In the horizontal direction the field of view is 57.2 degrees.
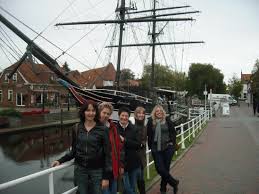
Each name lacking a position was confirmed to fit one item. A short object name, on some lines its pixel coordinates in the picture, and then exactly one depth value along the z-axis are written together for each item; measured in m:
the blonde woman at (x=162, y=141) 4.04
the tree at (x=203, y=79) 54.16
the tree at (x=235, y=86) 64.85
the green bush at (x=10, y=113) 19.23
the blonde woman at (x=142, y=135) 3.72
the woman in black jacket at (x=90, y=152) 2.65
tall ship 12.59
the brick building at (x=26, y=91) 34.64
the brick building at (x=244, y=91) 69.15
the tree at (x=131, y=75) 58.65
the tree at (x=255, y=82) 38.29
